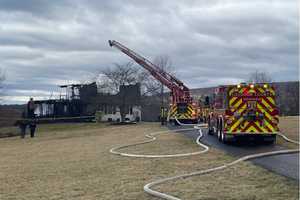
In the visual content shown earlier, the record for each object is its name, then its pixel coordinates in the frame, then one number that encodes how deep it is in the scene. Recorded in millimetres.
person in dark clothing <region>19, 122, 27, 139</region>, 33250
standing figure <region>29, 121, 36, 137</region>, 33469
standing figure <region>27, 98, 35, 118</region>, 37594
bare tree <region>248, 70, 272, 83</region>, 82312
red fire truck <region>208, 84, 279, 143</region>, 17516
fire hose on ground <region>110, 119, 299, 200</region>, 8023
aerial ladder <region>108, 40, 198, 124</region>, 38094
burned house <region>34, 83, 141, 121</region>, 60188
